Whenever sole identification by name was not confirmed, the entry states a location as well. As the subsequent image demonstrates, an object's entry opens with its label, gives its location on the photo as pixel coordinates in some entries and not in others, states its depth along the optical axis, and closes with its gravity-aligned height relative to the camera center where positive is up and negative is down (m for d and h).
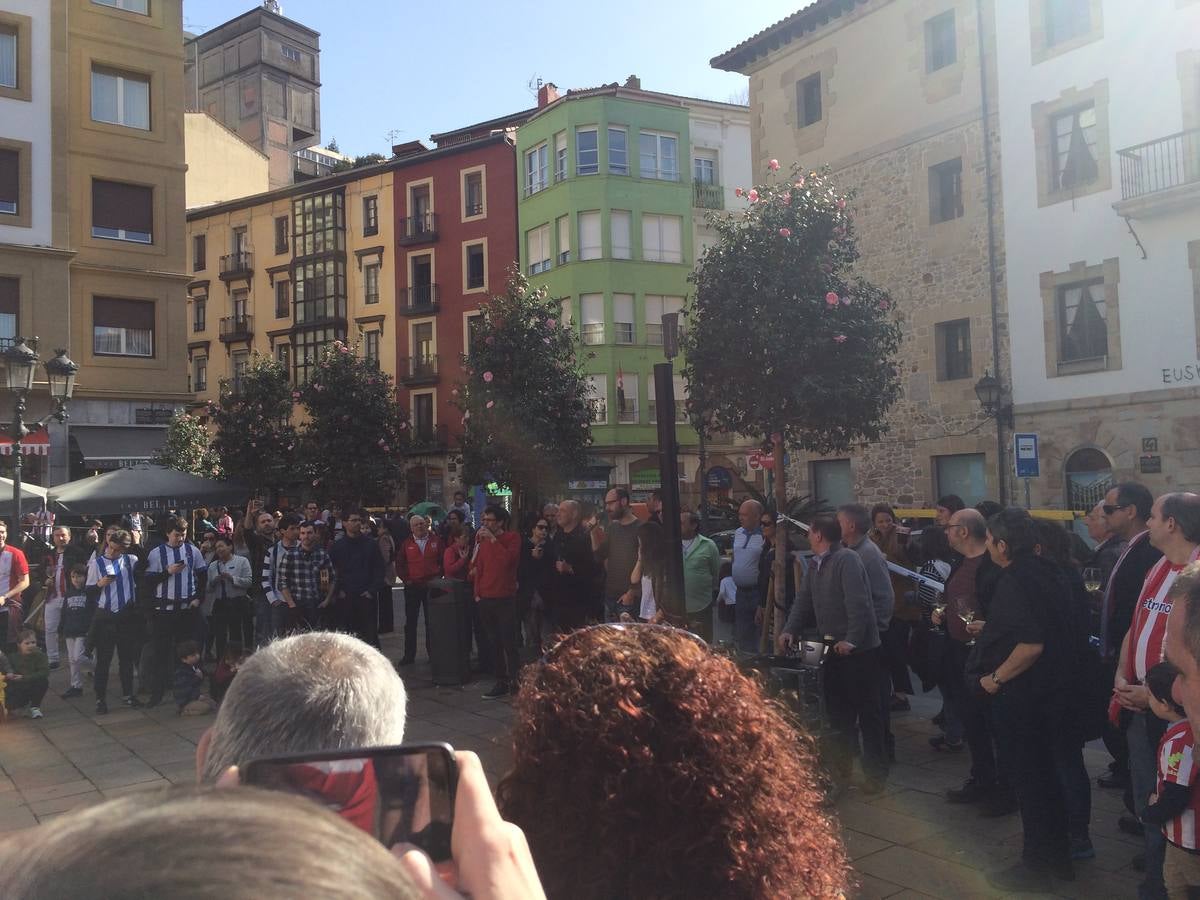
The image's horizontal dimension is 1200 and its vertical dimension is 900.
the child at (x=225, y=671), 9.62 -1.88
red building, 41.47 +9.24
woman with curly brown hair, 1.54 -0.51
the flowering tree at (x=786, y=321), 10.27 +1.59
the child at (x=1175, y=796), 3.19 -1.12
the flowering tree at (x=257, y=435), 32.88 +1.57
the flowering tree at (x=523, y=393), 23.64 +2.03
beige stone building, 22.20 +6.31
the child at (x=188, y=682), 9.64 -1.99
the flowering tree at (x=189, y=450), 27.81 +1.05
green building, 36.84 +8.88
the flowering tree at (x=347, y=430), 29.67 +1.50
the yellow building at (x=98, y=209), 23.59 +7.02
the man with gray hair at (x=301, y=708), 1.59 -0.38
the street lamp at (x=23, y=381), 12.68 +1.51
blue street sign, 18.19 +0.19
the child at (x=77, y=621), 10.46 -1.46
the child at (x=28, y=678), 9.60 -1.90
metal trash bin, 10.53 -1.72
